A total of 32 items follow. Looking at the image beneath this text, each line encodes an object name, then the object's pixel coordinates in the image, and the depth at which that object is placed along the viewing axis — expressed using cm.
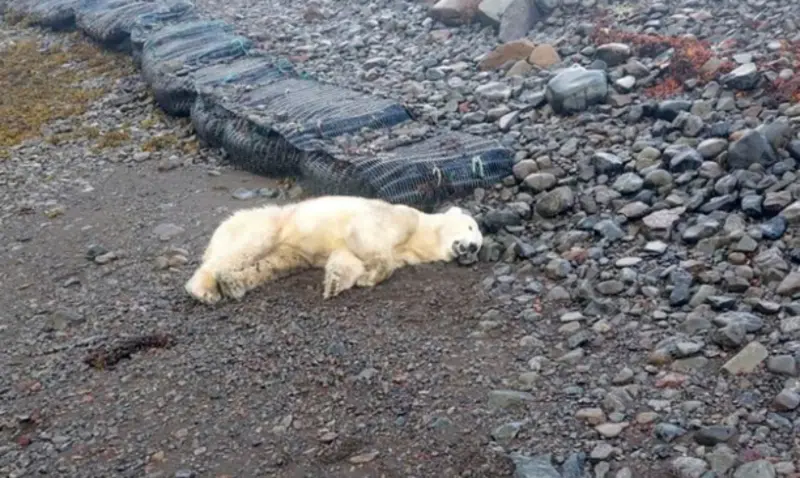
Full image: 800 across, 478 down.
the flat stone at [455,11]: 1219
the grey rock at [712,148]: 720
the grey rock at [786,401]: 470
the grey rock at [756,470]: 431
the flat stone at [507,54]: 1046
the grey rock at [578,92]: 864
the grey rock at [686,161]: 713
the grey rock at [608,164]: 745
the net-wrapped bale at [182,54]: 1121
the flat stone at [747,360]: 506
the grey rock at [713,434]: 458
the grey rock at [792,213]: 628
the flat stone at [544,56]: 1017
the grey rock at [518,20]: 1145
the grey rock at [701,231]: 638
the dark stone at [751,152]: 693
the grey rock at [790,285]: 563
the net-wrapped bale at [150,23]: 1340
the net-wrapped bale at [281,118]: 887
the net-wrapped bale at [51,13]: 1612
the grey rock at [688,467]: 440
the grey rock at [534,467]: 451
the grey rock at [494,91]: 947
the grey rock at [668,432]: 465
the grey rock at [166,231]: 804
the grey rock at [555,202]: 716
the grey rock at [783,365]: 496
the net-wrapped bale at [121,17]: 1402
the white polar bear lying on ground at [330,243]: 662
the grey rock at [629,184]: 712
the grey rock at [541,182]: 750
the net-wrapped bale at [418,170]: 768
